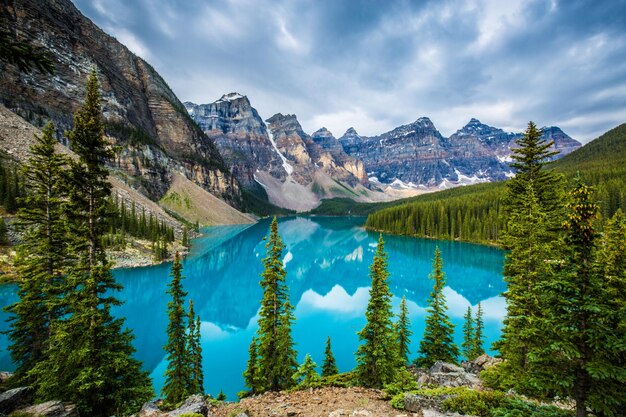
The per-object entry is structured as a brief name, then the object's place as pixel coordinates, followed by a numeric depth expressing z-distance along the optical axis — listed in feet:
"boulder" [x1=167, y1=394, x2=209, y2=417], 34.76
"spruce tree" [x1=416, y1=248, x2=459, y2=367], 69.41
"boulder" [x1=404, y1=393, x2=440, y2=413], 32.60
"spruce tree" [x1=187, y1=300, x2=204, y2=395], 59.00
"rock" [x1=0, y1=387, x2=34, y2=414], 32.50
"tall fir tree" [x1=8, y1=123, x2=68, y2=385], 48.29
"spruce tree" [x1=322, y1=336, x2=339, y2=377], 63.72
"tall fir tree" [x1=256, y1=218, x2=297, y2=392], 58.44
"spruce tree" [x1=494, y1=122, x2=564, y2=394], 41.65
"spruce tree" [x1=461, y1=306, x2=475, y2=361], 78.47
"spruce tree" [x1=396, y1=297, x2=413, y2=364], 71.72
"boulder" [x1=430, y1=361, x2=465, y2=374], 56.34
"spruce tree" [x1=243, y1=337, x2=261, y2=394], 61.26
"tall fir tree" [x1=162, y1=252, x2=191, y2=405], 57.62
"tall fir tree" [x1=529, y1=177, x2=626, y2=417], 23.24
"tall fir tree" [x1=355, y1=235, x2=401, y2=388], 55.42
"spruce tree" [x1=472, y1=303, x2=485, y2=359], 77.68
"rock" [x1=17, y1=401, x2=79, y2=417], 29.62
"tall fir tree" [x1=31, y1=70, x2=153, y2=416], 37.76
